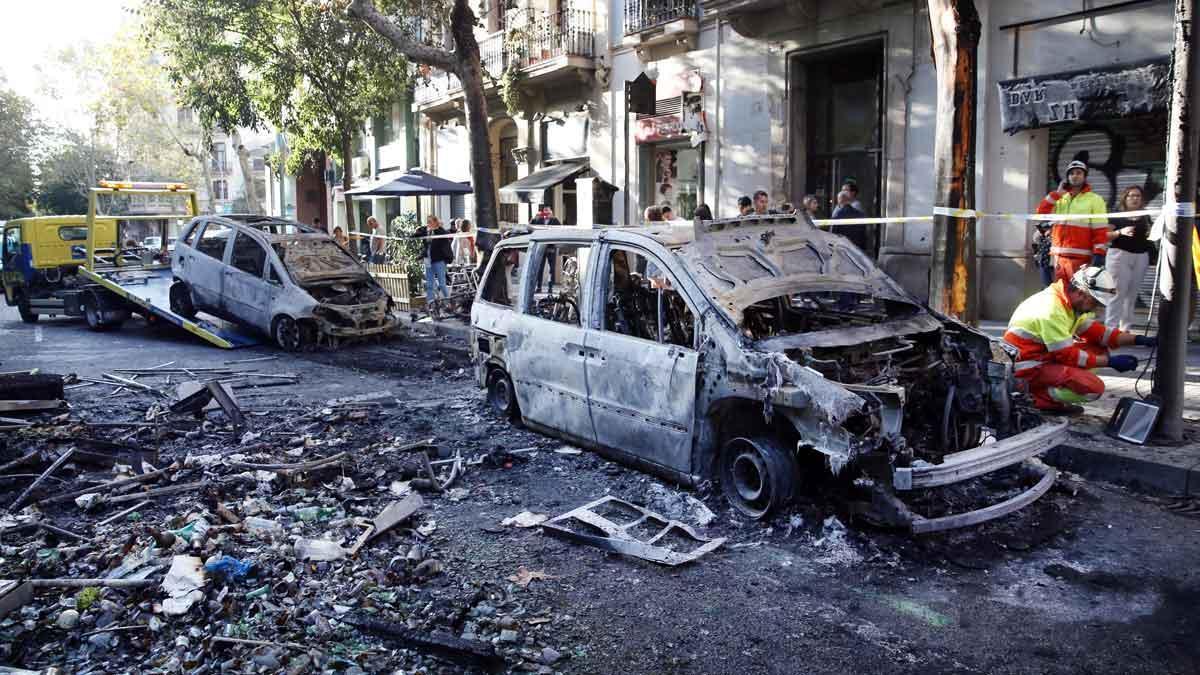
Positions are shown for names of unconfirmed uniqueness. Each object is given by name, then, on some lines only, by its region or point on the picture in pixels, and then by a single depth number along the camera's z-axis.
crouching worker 6.82
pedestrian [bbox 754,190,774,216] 12.05
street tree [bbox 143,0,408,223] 18.27
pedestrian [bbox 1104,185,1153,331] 9.83
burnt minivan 4.57
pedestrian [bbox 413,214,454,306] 15.44
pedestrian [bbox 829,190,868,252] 11.94
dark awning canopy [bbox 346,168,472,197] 17.94
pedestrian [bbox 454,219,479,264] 18.88
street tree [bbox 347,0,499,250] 14.18
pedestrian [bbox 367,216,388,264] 18.38
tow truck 14.35
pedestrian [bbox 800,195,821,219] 12.16
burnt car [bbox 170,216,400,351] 12.09
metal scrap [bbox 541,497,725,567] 4.54
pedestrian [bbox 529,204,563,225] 14.89
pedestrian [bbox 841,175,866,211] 11.86
